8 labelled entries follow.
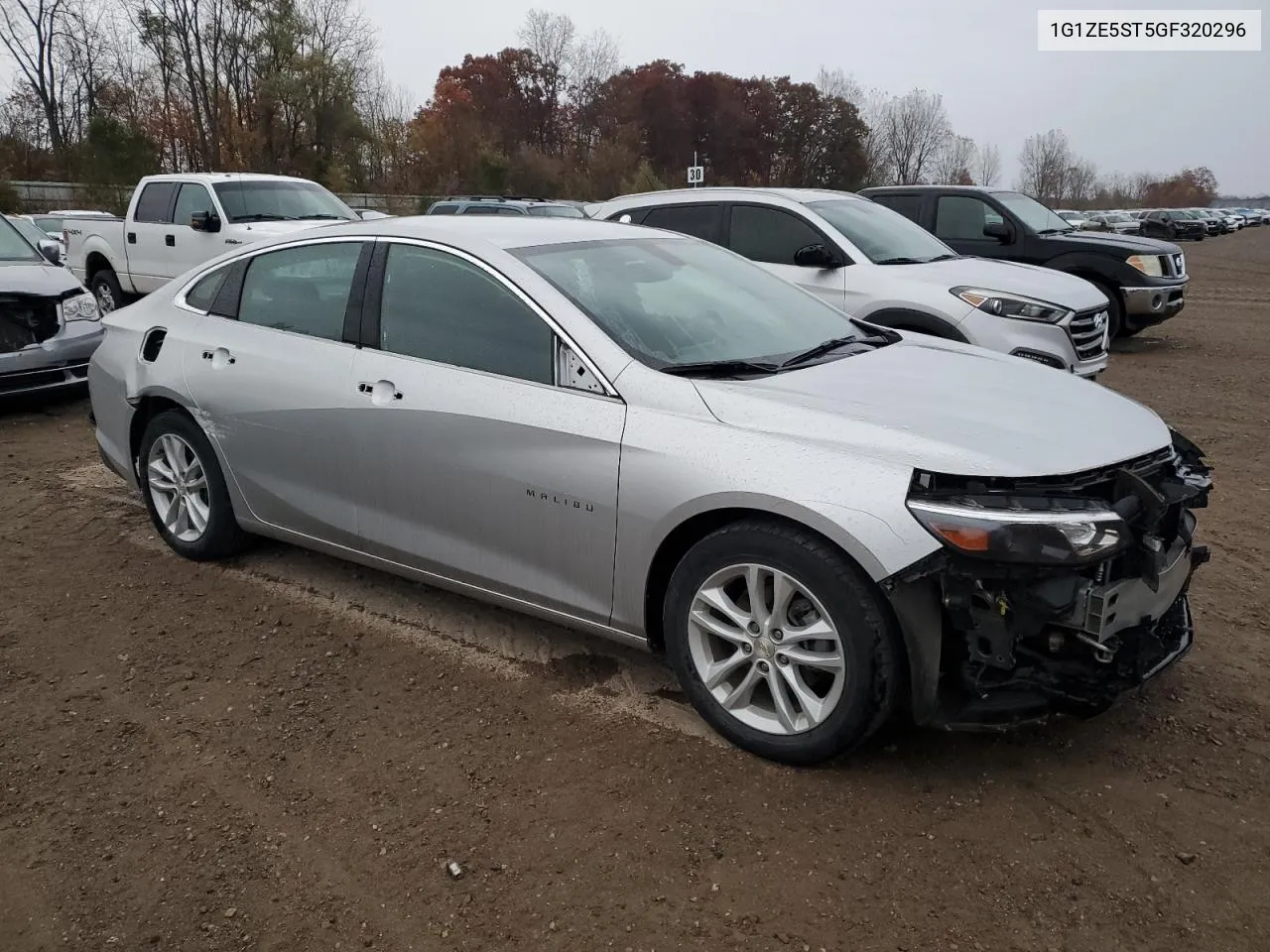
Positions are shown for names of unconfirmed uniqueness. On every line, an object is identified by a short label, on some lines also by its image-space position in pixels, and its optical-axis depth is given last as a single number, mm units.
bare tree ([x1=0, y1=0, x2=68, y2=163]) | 38094
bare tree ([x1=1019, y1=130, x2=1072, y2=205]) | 95625
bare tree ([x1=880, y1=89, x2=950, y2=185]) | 78562
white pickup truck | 11242
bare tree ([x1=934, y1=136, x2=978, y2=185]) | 81188
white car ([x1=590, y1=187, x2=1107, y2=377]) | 7062
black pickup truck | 11062
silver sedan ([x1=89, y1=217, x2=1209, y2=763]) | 2768
